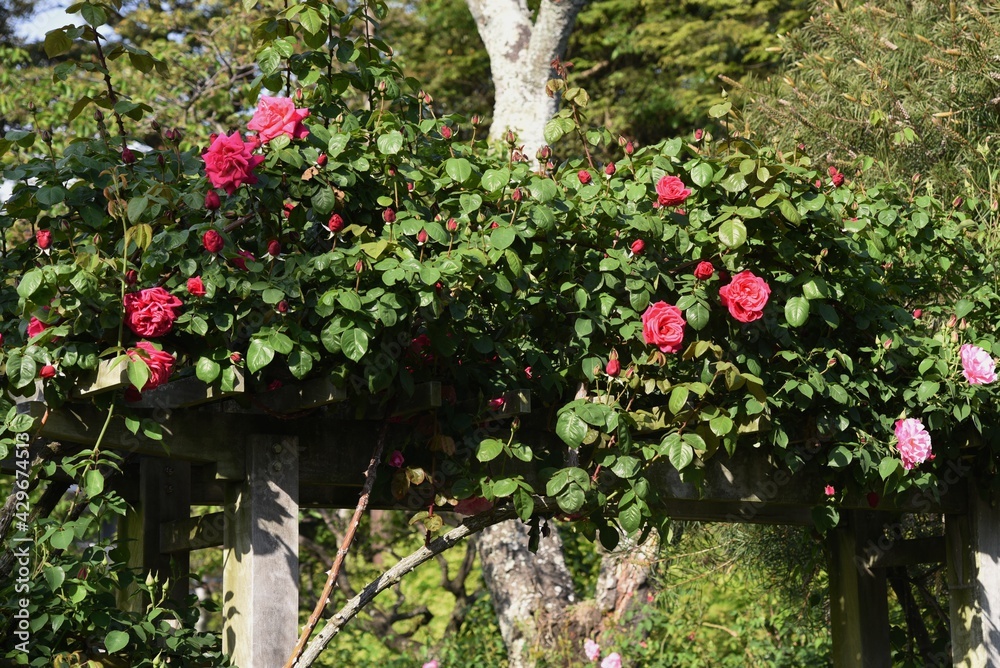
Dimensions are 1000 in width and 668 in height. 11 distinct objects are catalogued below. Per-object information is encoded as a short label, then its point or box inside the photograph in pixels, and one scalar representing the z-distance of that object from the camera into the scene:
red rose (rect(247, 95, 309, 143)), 5.37
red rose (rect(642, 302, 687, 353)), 5.61
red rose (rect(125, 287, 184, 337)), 4.84
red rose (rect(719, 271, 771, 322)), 5.66
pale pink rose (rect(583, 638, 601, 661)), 11.63
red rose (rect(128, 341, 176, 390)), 4.71
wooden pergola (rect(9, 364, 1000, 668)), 5.36
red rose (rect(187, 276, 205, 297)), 4.86
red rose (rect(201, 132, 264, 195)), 5.09
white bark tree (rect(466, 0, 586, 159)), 14.95
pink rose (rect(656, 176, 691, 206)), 5.72
